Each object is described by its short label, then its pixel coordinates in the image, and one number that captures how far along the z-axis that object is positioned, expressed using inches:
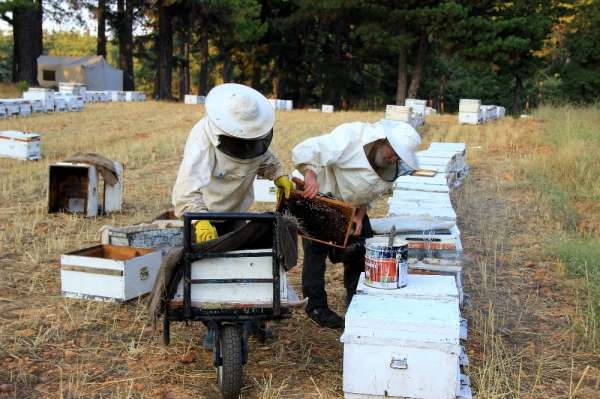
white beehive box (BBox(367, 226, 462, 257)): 207.2
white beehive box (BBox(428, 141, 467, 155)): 435.5
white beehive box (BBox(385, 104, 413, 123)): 740.6
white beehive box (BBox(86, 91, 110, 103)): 1162.6
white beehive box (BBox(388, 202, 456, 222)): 226.4
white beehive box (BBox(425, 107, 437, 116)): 1032.2
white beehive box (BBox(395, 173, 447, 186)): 279.1
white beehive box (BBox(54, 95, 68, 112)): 900.0
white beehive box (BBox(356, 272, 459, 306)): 158.4
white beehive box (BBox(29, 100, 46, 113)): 837.8
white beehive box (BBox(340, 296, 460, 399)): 141.2
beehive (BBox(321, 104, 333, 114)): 1079.8
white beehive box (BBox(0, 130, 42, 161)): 477.7
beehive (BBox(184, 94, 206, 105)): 1219.2
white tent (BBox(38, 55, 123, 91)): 1494.8
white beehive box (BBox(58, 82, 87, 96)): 1101.0
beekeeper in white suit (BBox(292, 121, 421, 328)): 185.6
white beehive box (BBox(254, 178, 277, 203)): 352.5
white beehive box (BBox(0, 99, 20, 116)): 769.7
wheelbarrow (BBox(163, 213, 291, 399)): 145.7
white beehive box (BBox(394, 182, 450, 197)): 270.2
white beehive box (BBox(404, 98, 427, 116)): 896.3
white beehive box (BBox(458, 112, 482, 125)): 857.5
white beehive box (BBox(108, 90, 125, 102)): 1206.6
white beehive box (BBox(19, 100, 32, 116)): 806.5
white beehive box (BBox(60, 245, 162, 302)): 207.0
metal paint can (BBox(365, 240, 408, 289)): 160.4
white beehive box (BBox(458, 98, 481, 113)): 857.5
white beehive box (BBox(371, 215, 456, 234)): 214.0
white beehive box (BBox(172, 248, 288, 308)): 147.5
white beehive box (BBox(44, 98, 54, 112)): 877.3
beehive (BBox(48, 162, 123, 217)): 316.2
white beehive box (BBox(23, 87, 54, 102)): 914.7
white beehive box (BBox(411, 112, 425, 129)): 774.7
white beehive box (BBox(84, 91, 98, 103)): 1142.3
